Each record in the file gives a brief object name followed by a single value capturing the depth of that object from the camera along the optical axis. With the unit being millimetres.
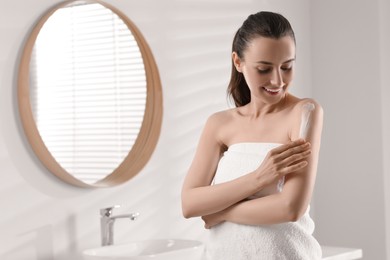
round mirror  2584
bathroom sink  2447
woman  1377
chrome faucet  2754
